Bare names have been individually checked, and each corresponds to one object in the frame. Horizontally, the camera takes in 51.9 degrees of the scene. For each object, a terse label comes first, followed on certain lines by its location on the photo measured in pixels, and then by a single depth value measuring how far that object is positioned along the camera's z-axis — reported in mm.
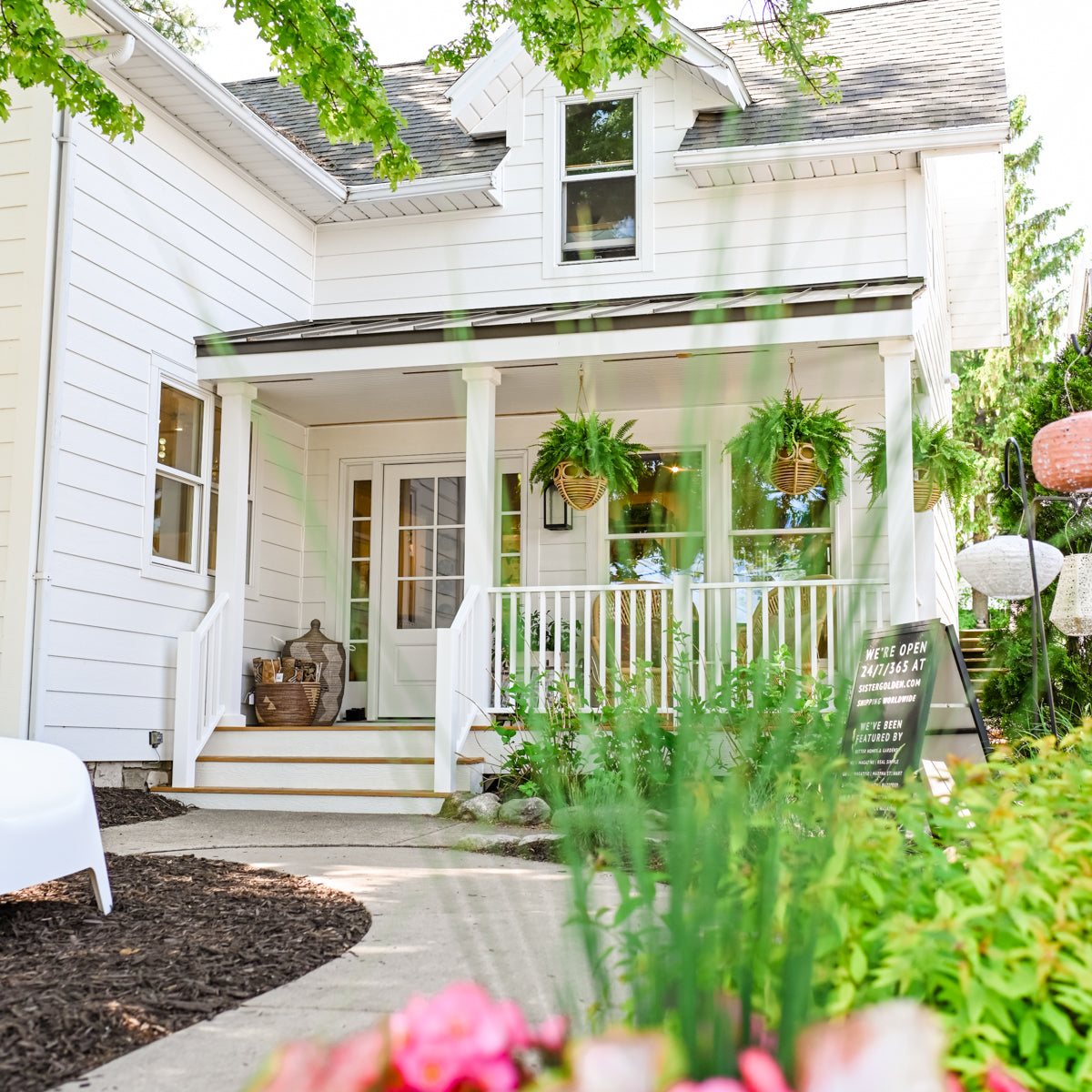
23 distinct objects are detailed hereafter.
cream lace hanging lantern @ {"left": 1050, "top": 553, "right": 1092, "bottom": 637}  5625
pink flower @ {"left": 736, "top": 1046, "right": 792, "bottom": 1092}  675
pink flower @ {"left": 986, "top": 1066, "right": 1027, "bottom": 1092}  788
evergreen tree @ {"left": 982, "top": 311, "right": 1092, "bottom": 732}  7969
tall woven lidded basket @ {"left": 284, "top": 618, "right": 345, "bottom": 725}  7355
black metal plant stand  4781
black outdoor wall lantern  7715
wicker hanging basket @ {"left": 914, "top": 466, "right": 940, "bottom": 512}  6535
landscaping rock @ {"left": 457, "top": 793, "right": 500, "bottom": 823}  5254
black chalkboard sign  4020
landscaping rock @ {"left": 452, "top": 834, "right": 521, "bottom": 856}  4426
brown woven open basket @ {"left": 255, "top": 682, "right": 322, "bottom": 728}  6867
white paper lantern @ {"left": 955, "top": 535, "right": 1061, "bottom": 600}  5508
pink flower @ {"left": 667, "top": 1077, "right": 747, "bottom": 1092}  674
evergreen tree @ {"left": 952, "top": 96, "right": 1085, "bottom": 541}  19078
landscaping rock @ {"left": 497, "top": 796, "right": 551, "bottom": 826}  5207
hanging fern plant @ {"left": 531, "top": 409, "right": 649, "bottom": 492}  6117
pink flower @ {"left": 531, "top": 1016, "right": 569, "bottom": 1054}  832
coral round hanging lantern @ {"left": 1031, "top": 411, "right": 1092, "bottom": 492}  5164
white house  5840
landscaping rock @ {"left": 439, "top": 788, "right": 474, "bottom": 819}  5676
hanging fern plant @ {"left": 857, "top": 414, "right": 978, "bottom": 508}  6523
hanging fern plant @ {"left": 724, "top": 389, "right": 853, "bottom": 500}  6059
